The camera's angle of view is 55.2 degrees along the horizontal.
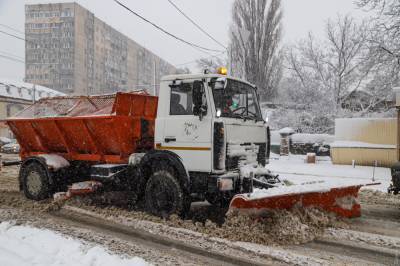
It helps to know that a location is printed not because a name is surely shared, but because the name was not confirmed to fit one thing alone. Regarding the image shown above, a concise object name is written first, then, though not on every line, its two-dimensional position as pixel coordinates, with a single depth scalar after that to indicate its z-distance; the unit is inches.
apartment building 2554.1
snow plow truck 237.2
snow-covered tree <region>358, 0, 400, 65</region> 593.9
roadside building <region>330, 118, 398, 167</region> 650.8
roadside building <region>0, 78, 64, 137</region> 1665.8
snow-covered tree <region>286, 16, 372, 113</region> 995.9
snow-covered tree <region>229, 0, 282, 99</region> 1126.4
